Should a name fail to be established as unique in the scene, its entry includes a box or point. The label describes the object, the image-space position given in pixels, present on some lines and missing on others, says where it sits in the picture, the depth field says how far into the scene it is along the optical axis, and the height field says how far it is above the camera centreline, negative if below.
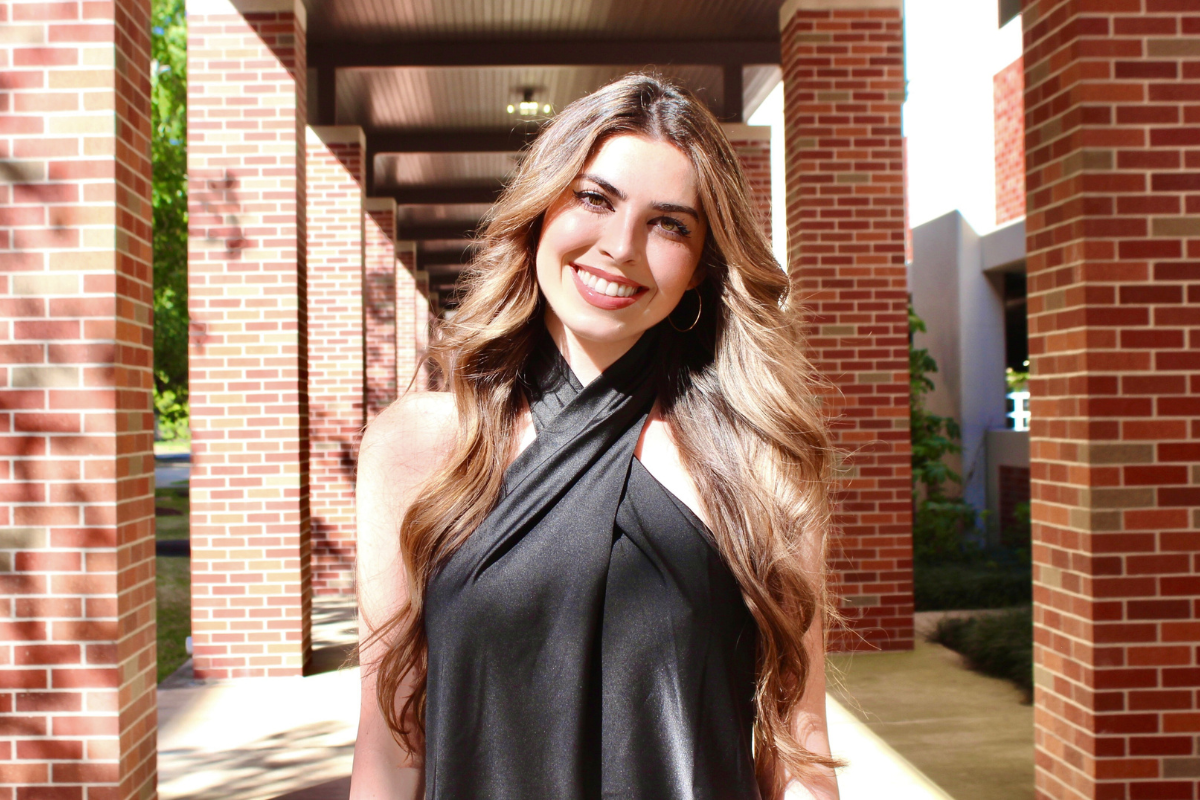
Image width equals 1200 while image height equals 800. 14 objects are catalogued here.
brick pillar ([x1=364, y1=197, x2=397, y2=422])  11.71 +1.03
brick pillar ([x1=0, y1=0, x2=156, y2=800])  3.03 +0.00
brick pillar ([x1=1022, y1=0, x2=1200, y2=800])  3.21 +0.03
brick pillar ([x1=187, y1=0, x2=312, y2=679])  6.40 -0.04
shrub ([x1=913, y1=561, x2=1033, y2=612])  8.41 -1.57
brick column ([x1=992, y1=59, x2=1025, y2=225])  11.12 +2.97
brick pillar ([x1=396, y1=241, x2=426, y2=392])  15.70 +1.58
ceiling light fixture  10.09 +3.14
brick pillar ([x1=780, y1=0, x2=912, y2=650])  6.84 +1.02
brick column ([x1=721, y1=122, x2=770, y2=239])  10.70 +2.75
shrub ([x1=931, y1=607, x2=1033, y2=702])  6.18 -1.57
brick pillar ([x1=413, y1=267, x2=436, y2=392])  16.27 +1.80
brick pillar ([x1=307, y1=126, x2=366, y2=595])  9.14 +0.38
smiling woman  1.57 -0.17
